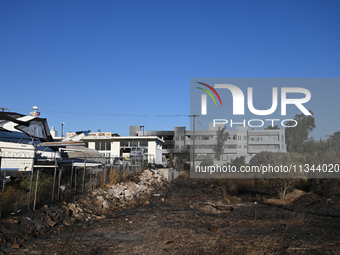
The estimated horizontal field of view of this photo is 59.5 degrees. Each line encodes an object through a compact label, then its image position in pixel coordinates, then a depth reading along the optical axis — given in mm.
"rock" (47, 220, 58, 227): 10333
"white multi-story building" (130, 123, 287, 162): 28734
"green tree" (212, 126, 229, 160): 38750
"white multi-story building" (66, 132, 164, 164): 42688
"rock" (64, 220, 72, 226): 10930
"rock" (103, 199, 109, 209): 14617
